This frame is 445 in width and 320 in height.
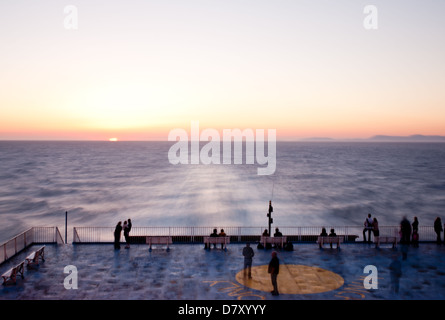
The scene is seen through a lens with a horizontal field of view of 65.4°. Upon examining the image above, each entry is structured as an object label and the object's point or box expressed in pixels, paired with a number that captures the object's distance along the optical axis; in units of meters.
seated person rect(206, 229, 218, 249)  20.90
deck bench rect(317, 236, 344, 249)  20.39
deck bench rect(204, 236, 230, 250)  20.34
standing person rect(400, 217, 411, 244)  19.66
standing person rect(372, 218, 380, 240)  21.34
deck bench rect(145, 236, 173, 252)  20.28
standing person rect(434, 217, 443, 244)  20.92
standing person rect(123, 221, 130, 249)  20.92
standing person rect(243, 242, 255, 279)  16.17
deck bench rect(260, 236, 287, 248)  20.50
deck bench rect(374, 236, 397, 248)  20.81
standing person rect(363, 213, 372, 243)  21.67
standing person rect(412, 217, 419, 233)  21.17
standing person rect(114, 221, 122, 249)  20.20
